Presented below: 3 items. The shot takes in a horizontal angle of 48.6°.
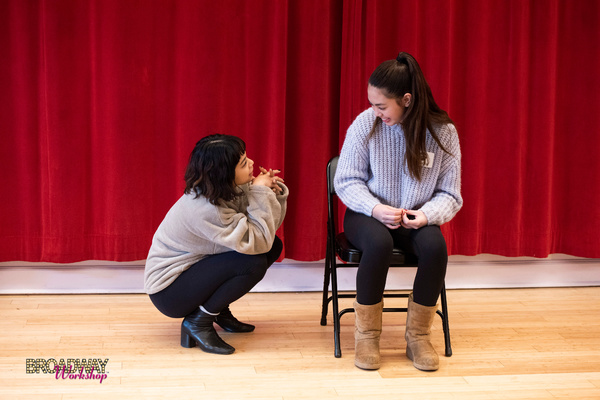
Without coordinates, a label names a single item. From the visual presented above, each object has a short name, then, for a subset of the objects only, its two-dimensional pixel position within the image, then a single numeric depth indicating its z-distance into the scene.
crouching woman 2.27
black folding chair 2.35
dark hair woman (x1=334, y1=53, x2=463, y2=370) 2.27
